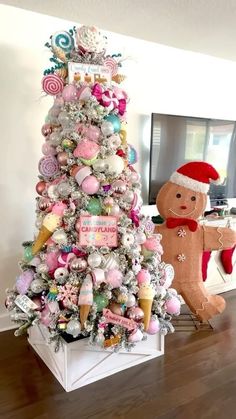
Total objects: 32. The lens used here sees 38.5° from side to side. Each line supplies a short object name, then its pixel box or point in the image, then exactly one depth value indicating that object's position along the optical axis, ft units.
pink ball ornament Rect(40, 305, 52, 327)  5.68
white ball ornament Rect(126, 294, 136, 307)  5.72
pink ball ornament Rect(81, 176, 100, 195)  5.60
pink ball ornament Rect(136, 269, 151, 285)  5.94
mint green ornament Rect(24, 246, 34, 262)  6.16
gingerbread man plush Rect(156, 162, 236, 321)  7.68
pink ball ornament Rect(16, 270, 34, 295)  5.96
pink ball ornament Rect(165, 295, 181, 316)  6.33
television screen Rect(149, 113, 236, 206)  9.34
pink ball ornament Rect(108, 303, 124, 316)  5.73
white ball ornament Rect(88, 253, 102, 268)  5.58
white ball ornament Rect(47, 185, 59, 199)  5.86
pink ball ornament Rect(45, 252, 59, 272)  5.79
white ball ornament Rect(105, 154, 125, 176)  5.71
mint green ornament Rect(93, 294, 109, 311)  5.65
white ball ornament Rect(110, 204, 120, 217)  5.82
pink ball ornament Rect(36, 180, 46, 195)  6.25
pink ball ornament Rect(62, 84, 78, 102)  5.79
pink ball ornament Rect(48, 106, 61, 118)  6.03
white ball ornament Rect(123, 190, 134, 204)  5.96
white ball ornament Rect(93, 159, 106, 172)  5.66
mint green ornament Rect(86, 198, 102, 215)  5.78
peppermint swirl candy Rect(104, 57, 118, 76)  6.16
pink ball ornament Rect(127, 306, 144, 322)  5.71
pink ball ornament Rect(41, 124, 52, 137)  6.14
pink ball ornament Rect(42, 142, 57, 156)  6.06
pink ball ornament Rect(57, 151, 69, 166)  5.84
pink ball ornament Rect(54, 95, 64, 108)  5.94
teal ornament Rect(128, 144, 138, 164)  6.41
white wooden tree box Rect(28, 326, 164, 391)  5.76
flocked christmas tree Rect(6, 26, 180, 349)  5.61
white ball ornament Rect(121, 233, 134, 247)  5.78
